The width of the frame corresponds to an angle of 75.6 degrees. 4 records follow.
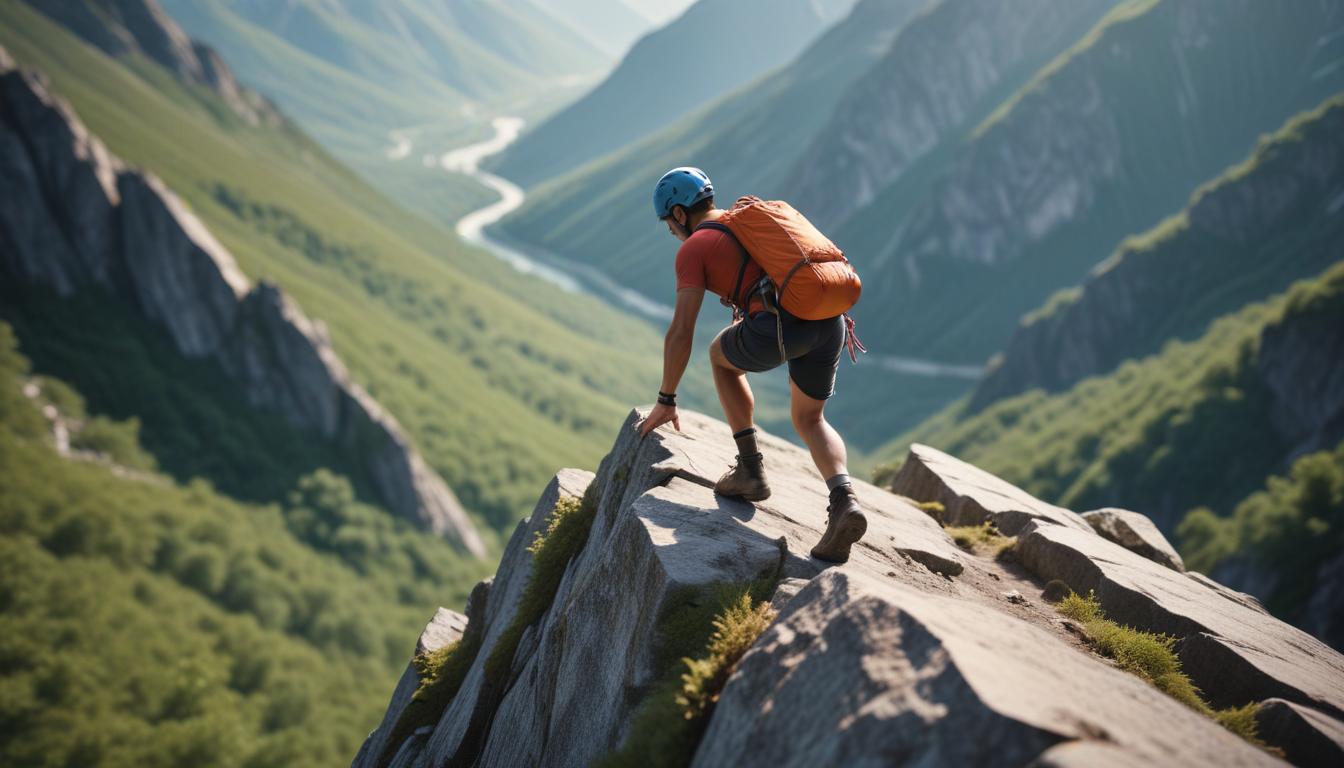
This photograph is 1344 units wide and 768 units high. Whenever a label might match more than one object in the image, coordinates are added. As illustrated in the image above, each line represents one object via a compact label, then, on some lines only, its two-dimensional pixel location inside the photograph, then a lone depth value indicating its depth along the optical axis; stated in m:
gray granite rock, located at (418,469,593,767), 11.78
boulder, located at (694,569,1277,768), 5.31
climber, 9.46
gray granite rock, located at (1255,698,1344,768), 7.82
